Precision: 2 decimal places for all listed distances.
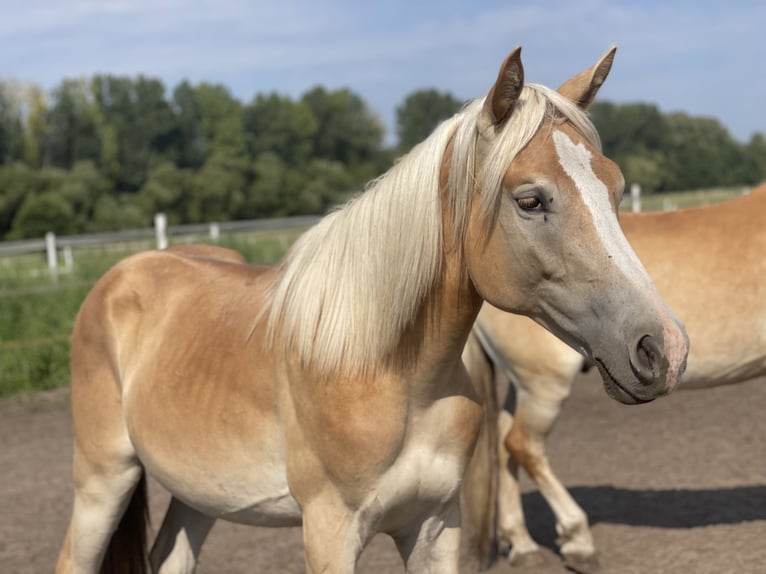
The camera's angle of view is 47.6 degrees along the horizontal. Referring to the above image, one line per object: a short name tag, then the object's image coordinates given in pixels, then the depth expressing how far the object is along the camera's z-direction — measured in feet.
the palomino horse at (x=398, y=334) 6.16
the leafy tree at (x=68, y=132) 163.12
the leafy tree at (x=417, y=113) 204.74
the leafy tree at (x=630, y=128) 172.55
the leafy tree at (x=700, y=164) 149.22
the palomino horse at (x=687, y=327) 13.42
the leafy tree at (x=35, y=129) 160.04
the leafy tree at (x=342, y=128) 196.54
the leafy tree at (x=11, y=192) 118.83
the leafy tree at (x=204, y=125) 186.19
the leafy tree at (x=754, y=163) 152.76
